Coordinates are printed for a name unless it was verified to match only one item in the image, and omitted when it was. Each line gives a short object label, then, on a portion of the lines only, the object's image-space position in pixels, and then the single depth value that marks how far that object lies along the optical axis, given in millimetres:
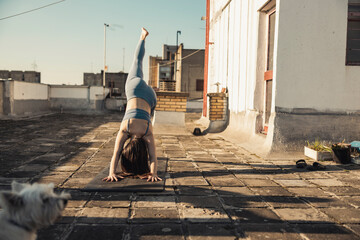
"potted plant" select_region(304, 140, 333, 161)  5884
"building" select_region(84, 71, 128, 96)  43531
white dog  1793
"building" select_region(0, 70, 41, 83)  38094
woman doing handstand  4113
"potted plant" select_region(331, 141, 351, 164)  5638
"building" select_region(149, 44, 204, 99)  37281
